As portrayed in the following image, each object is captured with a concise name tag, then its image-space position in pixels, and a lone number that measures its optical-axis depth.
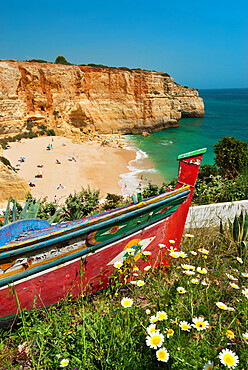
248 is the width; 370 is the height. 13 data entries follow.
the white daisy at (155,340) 1.54
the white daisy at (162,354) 1.46
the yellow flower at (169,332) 1.59
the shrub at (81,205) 6.84
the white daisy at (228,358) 1.39
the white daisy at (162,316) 1.75
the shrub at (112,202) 7.56
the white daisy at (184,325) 1.66
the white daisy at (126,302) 1.85
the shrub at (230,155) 9.71
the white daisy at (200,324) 1.64
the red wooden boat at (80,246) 2.30
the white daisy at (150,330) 1.60
